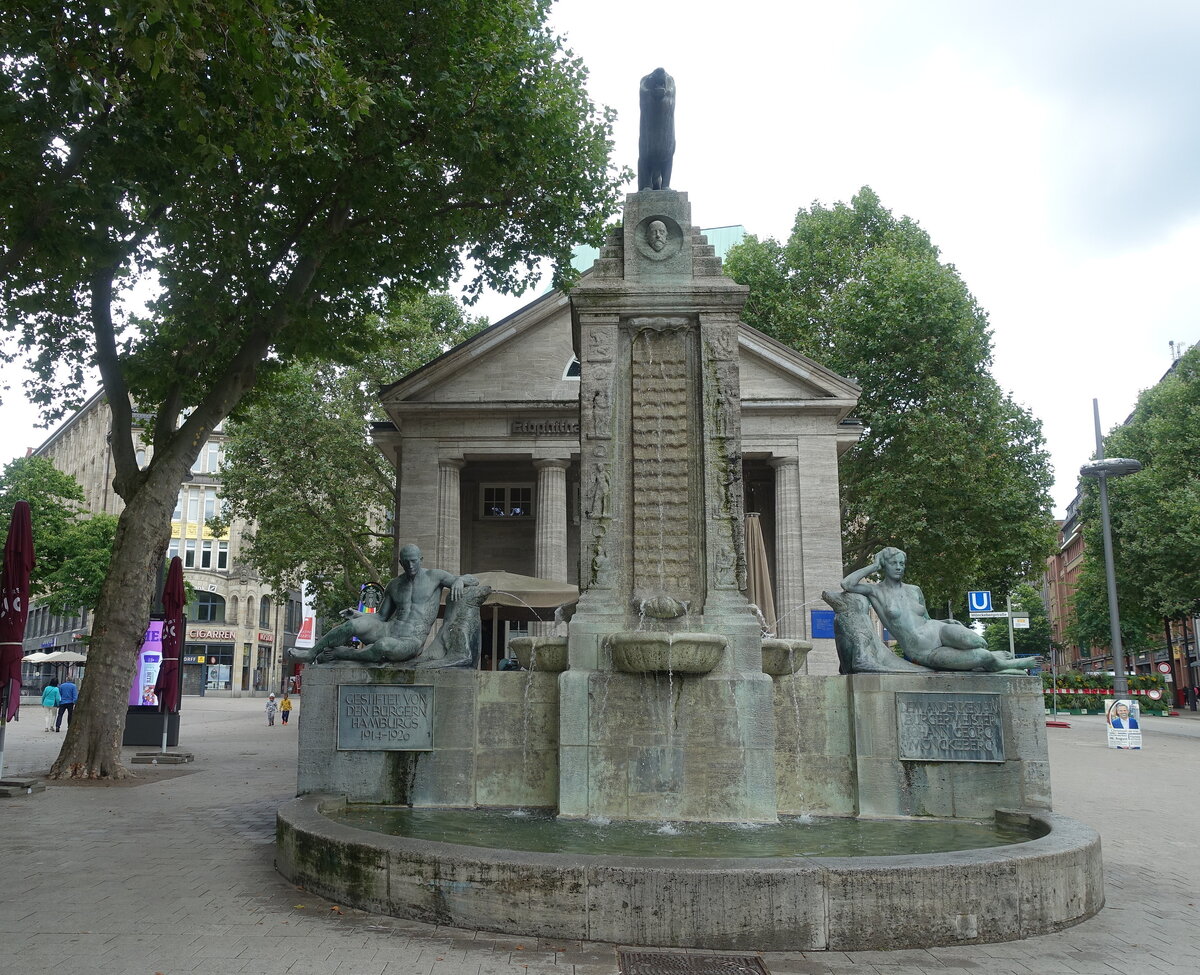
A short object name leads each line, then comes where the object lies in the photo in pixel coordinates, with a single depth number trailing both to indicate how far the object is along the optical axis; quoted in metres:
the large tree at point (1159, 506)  39.31
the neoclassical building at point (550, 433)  27.36
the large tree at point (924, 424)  32.19
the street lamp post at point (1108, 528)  24.66
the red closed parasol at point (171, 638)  18.83
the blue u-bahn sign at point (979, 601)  23.95
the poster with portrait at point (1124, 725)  22.02
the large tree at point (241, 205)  11.95
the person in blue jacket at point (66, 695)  25.11
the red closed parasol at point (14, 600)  12.33
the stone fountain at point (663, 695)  7.53
